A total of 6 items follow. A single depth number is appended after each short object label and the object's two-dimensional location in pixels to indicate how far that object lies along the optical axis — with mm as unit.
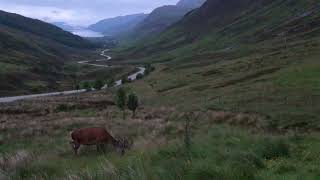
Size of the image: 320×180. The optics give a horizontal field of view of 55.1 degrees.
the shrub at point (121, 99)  30076
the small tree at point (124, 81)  86290
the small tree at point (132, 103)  28188
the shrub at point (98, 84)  86290
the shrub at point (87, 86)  90004
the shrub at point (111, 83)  85786
